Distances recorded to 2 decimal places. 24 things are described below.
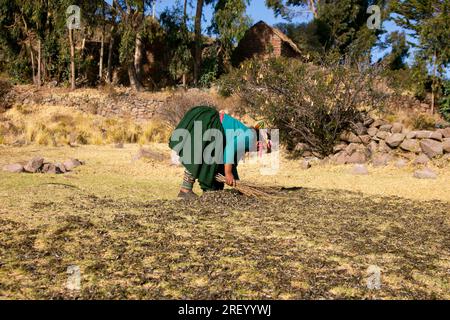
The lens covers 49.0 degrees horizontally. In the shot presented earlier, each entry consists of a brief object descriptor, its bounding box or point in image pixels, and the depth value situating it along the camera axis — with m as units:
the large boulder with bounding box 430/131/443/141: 10.11
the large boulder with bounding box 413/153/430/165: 9.77
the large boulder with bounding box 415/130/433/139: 10.21
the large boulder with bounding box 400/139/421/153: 10.20
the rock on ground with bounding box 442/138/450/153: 9.80
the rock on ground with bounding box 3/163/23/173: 8.30
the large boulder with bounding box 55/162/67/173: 8.81
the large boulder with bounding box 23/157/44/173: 8.42
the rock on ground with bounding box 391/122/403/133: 10.85
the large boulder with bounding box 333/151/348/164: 10.48
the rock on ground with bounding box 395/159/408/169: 9.78
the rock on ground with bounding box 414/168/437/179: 8.73
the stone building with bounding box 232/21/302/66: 25.23
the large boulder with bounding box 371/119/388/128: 11.16
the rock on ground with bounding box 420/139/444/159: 9.84
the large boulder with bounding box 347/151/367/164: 10.40
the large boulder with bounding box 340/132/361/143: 11.05
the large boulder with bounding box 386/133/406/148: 10.45
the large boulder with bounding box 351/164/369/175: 9.46
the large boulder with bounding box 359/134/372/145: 10.96
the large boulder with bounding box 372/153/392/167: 10.05
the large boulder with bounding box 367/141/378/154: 10.70
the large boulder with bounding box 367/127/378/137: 11.04
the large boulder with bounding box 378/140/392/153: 10.60
